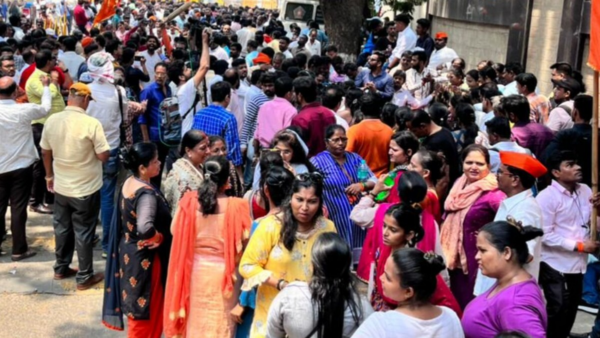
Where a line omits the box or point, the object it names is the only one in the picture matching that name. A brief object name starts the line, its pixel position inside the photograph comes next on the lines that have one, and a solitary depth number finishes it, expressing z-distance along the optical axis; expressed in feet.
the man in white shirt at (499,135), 18.30
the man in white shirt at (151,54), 41.06
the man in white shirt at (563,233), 16.15
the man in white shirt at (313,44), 53.31
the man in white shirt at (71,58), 35.06
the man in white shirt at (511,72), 31.48
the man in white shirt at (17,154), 22.75
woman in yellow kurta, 13.11
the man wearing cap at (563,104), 23.29
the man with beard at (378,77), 32.09
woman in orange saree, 14.61
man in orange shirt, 20.89
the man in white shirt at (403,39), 44.05
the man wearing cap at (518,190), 14.24
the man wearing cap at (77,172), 20.68
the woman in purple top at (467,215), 15.48
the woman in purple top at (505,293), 10.55
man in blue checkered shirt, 22.56
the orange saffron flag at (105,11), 46.04
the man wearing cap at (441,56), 39.90
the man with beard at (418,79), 32.60
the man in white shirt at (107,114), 23.77
